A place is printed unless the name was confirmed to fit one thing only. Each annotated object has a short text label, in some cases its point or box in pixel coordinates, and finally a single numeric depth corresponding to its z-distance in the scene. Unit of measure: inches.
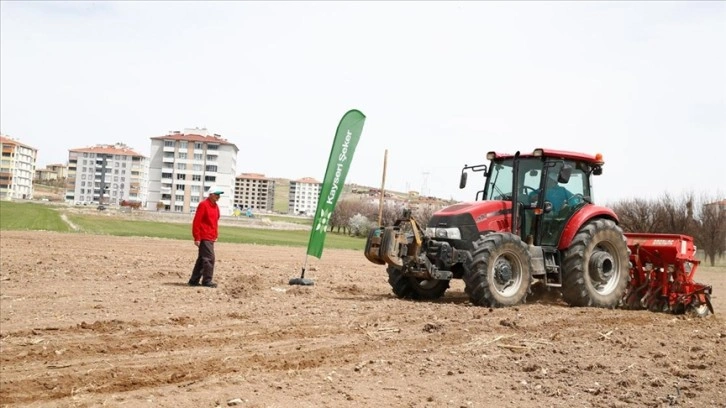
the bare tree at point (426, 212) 1075.5
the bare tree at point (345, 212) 3009.4
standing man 471.2
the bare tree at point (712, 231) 1378.0
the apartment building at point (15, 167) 6107.3
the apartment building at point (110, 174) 5925.2
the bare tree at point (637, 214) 1605.3
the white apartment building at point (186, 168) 4763.8
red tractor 391.5
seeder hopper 425.7
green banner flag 511.5
